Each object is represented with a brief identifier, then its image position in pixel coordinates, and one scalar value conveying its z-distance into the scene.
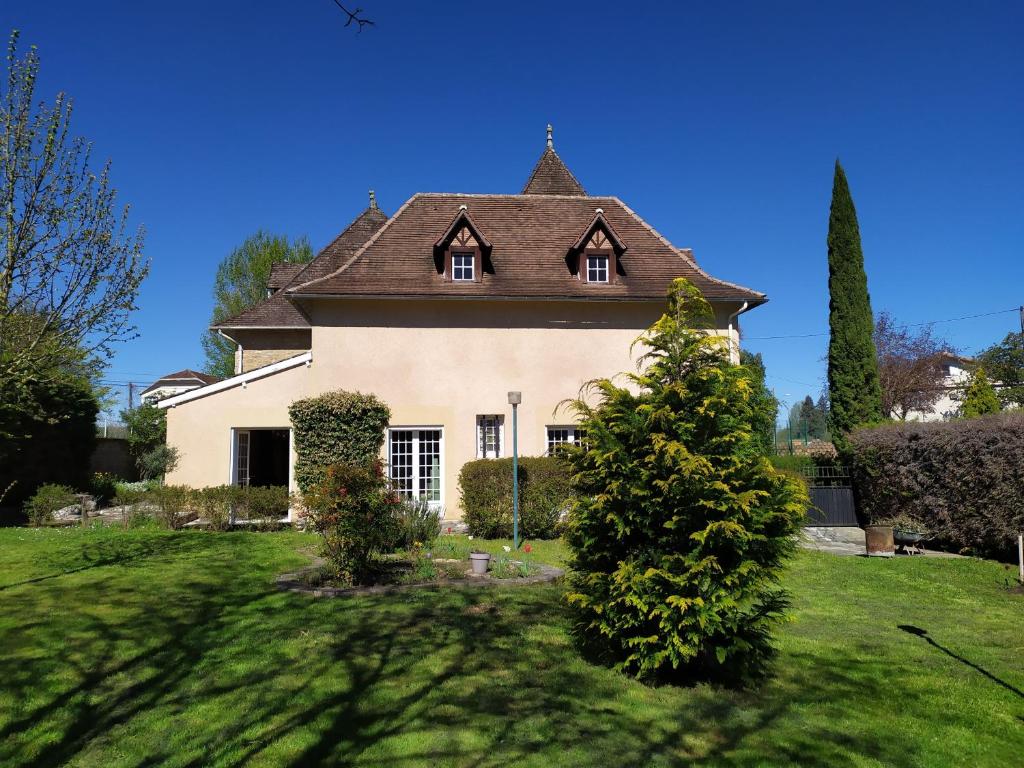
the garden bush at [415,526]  12.14
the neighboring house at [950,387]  40.91
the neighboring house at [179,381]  55.84
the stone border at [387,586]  8.95
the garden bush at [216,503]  15.11
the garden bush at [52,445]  17.97
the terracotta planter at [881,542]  13.77
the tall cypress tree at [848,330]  20.14
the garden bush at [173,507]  14.95
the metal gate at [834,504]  18.25
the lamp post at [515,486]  13.42
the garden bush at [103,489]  21.38
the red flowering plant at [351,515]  9.06
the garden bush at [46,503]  16.02
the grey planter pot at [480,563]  10.34
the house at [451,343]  16.34
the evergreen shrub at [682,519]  5.75
